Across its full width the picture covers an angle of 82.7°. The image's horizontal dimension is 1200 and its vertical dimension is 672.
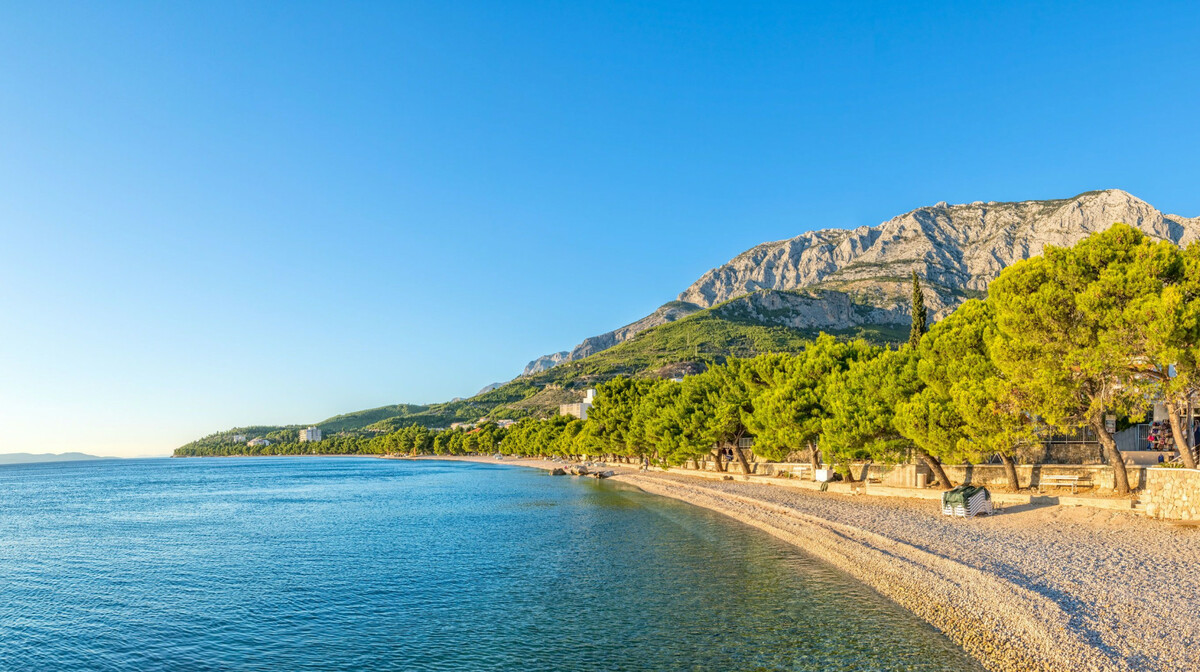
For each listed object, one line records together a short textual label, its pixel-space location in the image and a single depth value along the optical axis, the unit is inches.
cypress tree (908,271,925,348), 3230.8
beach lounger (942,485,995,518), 1475.1
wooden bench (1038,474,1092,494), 1632.6
